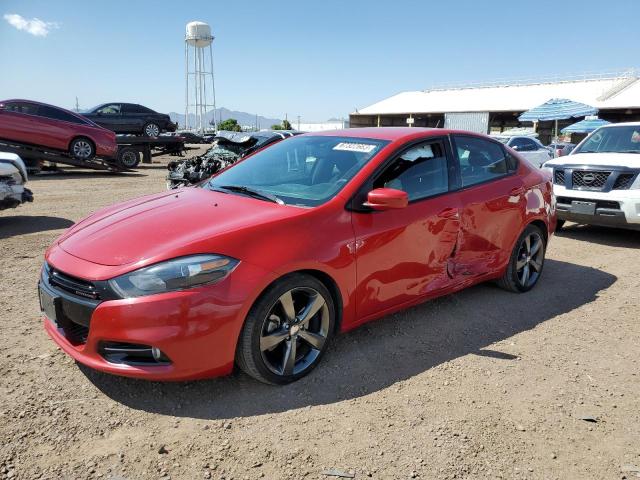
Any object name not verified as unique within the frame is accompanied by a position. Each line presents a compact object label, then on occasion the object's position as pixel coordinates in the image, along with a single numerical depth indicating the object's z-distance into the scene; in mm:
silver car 15617
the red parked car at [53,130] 12984
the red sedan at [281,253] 2648
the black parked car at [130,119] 19844
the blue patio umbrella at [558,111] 21062
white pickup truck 6586
